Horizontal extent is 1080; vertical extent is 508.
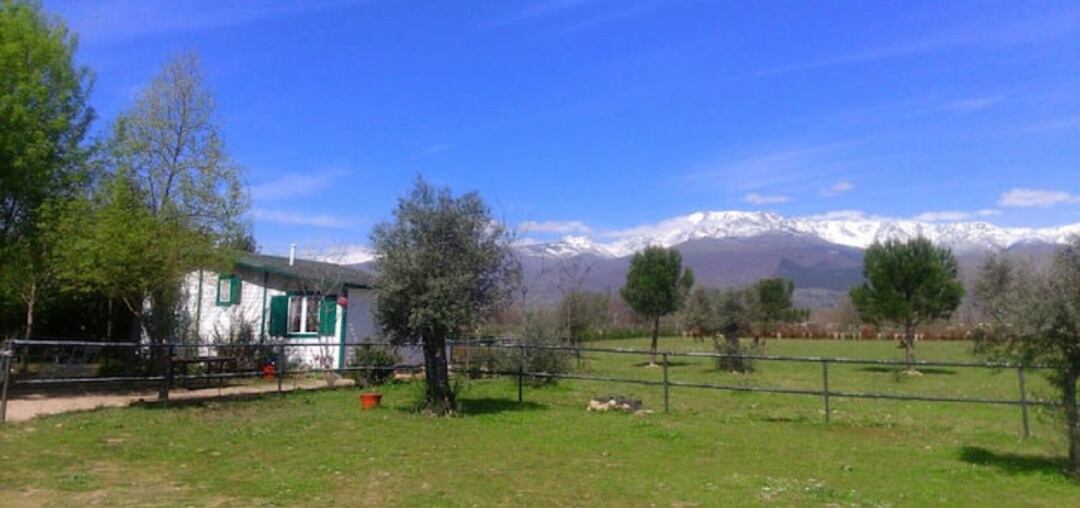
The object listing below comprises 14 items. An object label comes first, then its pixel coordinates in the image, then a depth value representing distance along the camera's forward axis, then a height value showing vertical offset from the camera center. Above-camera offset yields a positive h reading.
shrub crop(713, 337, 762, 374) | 26.30 -0.90
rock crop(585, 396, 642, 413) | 15.73 -1.40
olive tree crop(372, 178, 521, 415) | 14.73 +1.00
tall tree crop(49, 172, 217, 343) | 16.42 +1.58
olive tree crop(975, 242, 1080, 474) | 9.15 +0.18
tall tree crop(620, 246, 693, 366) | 39.88 +2.34
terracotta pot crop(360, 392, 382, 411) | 15.50 -1.38
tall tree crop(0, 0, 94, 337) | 16.73 +4.10
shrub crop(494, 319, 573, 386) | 21.05 -0.78
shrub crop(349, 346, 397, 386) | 20.36 -0.92
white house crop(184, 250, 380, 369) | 23.48 +0.58
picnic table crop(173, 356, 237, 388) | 17.64 -0.94
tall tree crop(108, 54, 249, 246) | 19.09 +3.70
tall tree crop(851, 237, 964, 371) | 34.75 +2.16
